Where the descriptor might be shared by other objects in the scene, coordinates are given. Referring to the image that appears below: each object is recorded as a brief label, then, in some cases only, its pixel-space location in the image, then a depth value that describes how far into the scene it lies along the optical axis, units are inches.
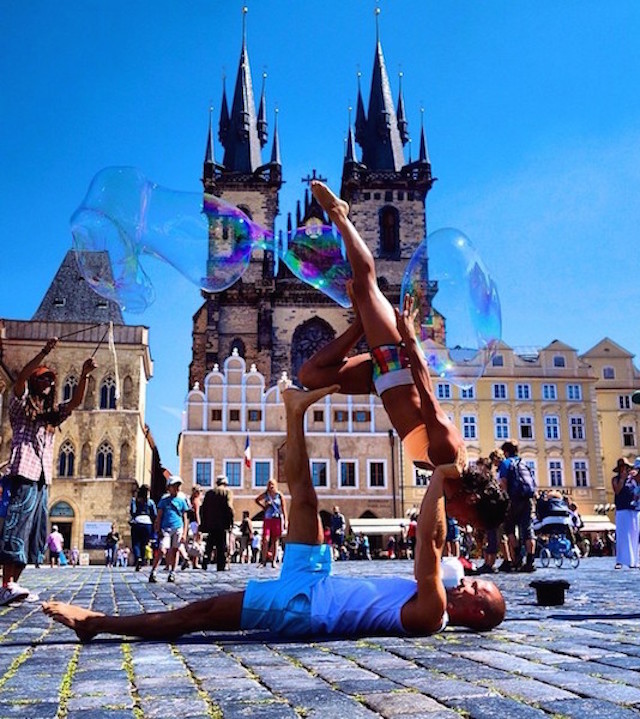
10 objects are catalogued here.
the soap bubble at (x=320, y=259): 278.5
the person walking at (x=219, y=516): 609.0
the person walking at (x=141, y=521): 645.9
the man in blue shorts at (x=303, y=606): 160.7
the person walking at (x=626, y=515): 488.7
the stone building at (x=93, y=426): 1560.0
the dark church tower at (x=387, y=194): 2221.9
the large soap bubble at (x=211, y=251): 288.7
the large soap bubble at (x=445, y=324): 270.1
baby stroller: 555.2
